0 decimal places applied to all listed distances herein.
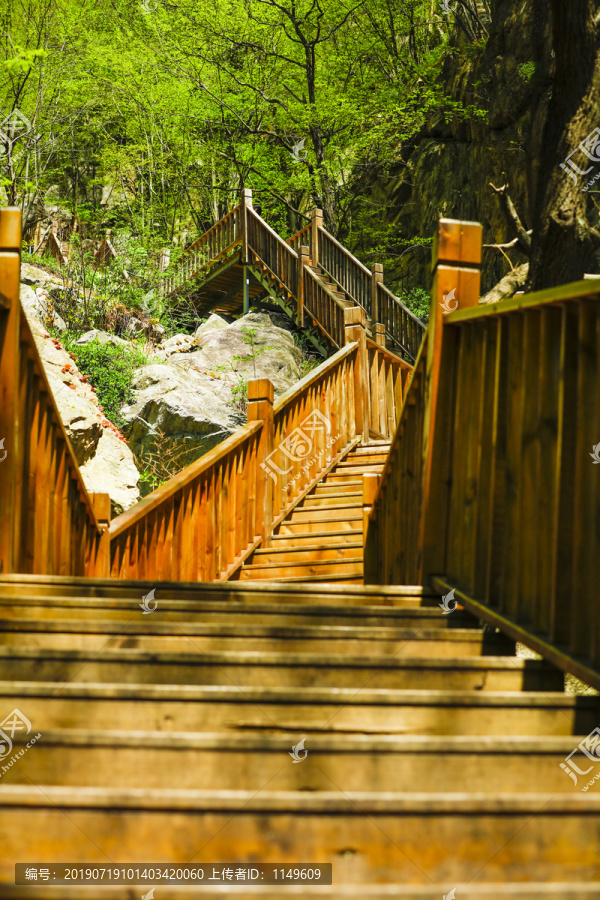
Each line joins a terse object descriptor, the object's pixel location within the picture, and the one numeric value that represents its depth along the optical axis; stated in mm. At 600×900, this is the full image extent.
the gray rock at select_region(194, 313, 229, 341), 17156
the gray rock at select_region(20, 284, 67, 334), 12555
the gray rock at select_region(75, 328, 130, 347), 13406
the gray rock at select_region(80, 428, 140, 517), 8609
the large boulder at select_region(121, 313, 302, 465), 11766
